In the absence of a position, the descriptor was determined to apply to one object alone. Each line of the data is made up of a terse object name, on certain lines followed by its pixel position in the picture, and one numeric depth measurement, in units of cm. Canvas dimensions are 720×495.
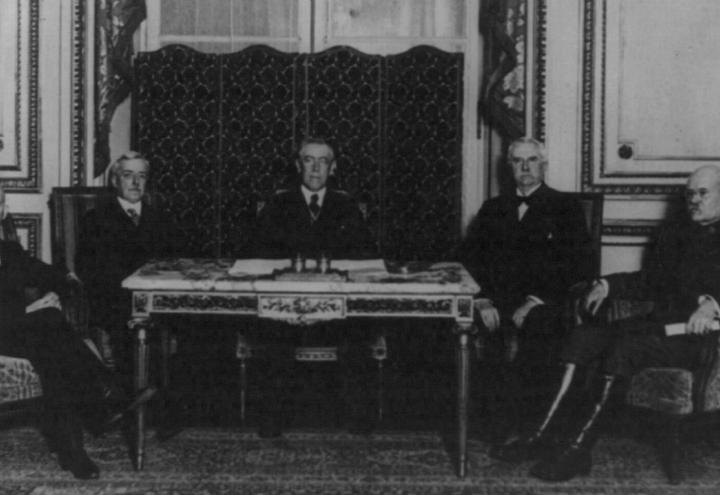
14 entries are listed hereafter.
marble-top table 347
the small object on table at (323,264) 363
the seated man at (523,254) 414
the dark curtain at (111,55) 496
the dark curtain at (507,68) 494
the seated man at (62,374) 356
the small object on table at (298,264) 363
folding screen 493
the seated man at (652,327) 357
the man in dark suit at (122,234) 445
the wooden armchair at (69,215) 458
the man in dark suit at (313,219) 459
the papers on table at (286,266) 372
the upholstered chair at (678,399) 352
